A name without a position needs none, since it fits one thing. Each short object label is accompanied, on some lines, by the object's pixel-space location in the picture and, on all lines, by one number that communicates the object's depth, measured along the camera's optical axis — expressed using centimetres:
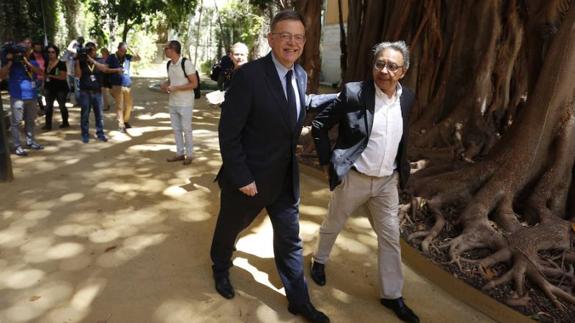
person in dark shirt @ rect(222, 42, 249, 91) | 390
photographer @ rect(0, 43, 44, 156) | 639
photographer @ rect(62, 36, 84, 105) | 1014
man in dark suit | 251
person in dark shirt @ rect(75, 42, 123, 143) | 746
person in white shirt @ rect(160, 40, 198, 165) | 586
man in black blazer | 284
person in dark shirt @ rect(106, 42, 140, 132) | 871
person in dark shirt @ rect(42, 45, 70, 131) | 805
